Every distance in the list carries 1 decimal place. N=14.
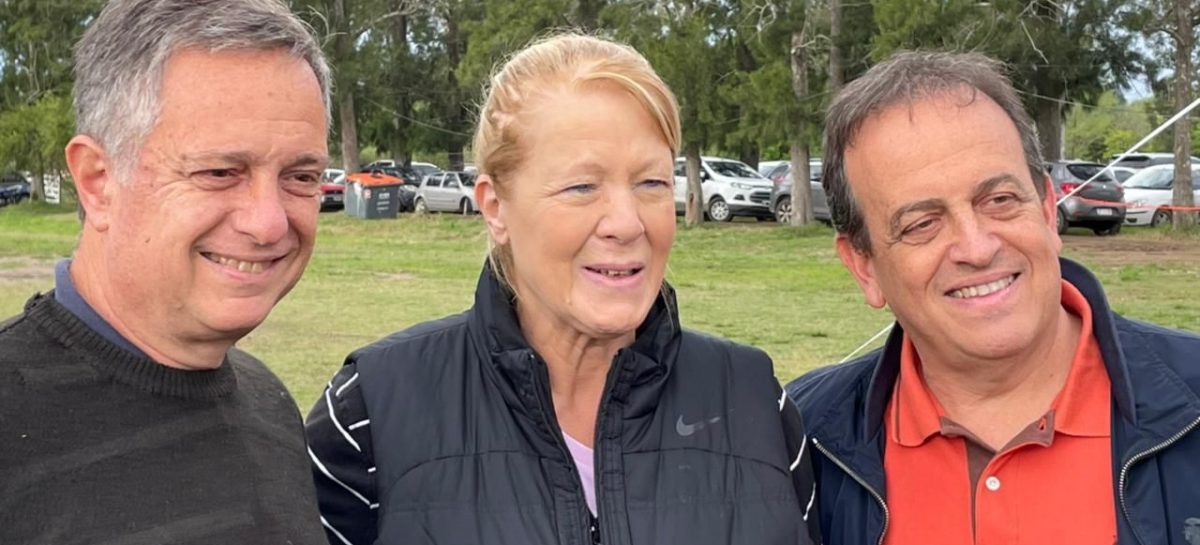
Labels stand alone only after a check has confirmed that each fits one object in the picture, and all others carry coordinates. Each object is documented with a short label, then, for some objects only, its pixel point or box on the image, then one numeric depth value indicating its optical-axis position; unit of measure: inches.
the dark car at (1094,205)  821.9
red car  1357.0
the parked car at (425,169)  1446.1
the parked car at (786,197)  955.3
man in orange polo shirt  99.0
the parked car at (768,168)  1198.0
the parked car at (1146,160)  1104.8
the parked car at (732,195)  1047.6
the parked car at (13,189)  1736.0
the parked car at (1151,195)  886.4
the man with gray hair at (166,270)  77.4
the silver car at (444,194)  1252.5
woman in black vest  92.3
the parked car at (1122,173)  1030.0
